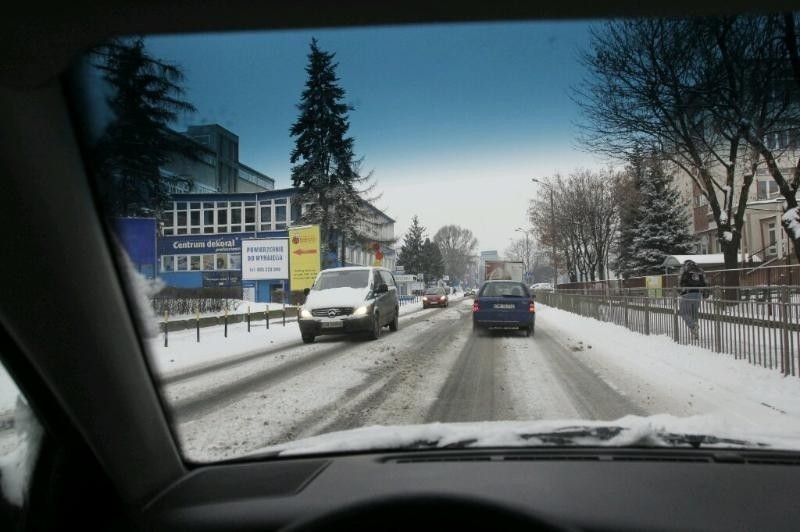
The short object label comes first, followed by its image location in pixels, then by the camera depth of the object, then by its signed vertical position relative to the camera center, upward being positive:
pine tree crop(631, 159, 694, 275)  26.78 +3.46
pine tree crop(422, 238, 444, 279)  53.09 +2.31
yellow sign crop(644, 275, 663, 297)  24.12 +0.17
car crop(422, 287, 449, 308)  38.03 -0.77
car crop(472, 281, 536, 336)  14.55 -0.64
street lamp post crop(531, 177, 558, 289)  40.98 +4.62
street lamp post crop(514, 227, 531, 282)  53.18 +2.62
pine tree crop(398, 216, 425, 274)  51.99 +2.88
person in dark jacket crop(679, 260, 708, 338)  11.52 -0.15
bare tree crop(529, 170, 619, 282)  37.43 +4.83
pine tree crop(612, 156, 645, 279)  22.00 +3.86
